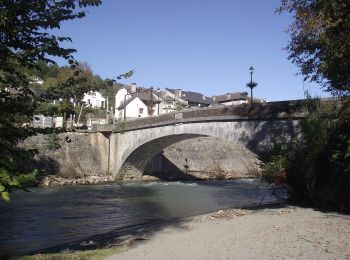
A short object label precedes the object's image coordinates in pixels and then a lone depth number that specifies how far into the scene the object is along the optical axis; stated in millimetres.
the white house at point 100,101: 77031
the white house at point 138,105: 71875
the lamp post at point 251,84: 23375
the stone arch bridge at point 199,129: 21297
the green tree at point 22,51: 5109
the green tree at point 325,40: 12656
